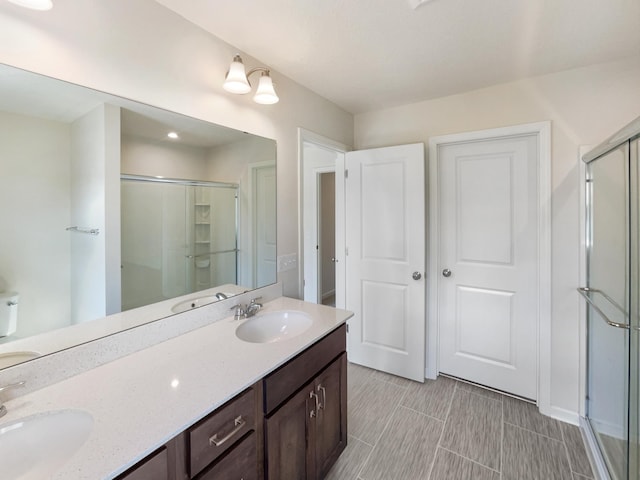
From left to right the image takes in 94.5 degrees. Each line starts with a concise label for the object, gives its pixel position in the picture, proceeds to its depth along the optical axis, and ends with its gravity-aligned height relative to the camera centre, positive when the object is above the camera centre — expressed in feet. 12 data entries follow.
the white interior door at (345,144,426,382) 7.72 -0.61
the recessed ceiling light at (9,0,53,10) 2.92 +2.34
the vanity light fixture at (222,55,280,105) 4.77 +2.58
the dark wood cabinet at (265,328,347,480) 3.63 -2.53
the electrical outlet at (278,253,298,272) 6.51 -0.57
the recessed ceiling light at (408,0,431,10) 4.28 +3.41
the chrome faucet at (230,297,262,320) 5.13 -1.29
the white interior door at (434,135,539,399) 6.95 -0.66
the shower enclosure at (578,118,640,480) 4.38 -1.14
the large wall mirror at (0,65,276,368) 3.14 +0.37
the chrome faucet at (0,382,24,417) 2.60 -1.43
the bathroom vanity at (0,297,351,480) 2.39 -1.61
